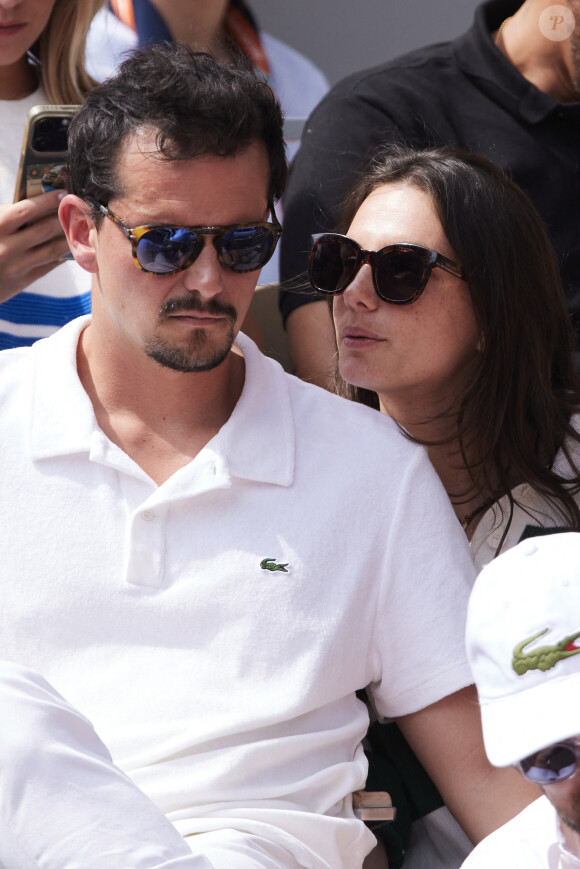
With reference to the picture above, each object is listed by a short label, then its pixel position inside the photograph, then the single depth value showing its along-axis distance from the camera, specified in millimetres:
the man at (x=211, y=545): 7188
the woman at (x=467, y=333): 7419
